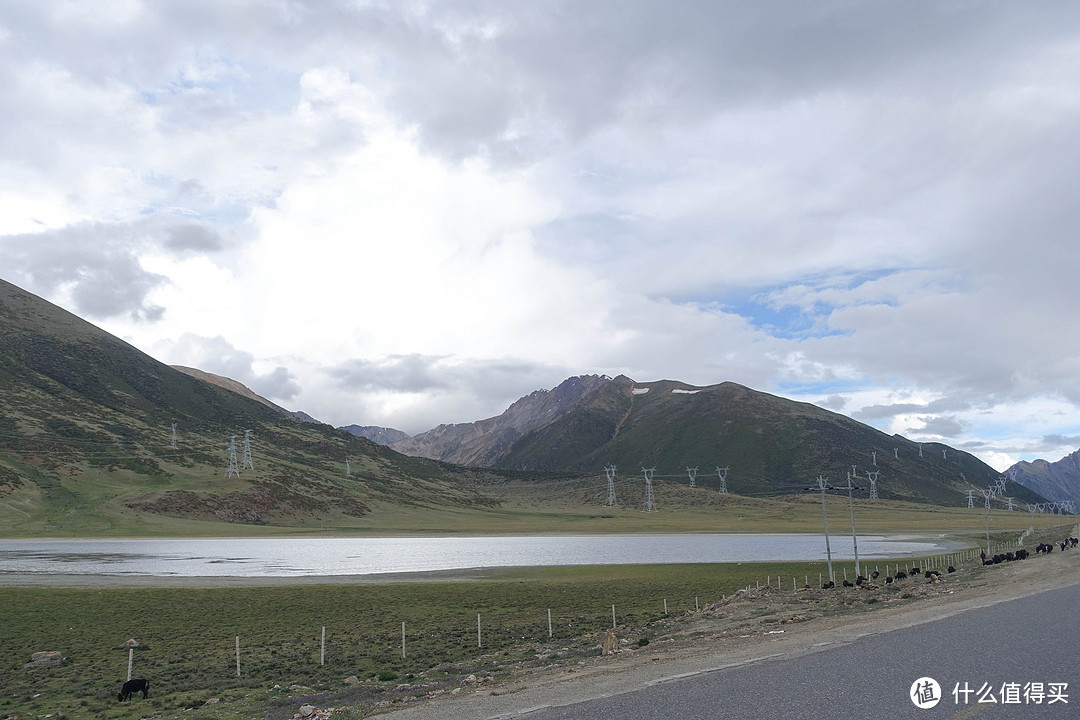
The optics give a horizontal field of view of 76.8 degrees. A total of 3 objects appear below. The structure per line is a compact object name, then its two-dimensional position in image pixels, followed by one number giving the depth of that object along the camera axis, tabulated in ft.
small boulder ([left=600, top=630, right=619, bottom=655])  100.78
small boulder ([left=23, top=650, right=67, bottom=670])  114.62
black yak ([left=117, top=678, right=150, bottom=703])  93.82
